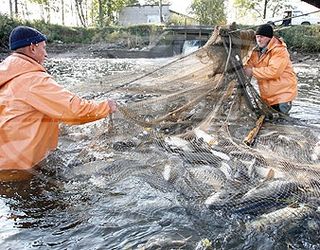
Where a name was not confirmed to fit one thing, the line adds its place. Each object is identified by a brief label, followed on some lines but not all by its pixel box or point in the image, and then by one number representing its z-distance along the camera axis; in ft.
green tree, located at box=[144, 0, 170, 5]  145.11
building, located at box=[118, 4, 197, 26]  126.85
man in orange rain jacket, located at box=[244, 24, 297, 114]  17.43
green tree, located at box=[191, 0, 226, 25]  95.61
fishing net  10.20
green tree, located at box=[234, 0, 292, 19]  119.16
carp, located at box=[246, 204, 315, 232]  9.29
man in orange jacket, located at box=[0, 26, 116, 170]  10.38
